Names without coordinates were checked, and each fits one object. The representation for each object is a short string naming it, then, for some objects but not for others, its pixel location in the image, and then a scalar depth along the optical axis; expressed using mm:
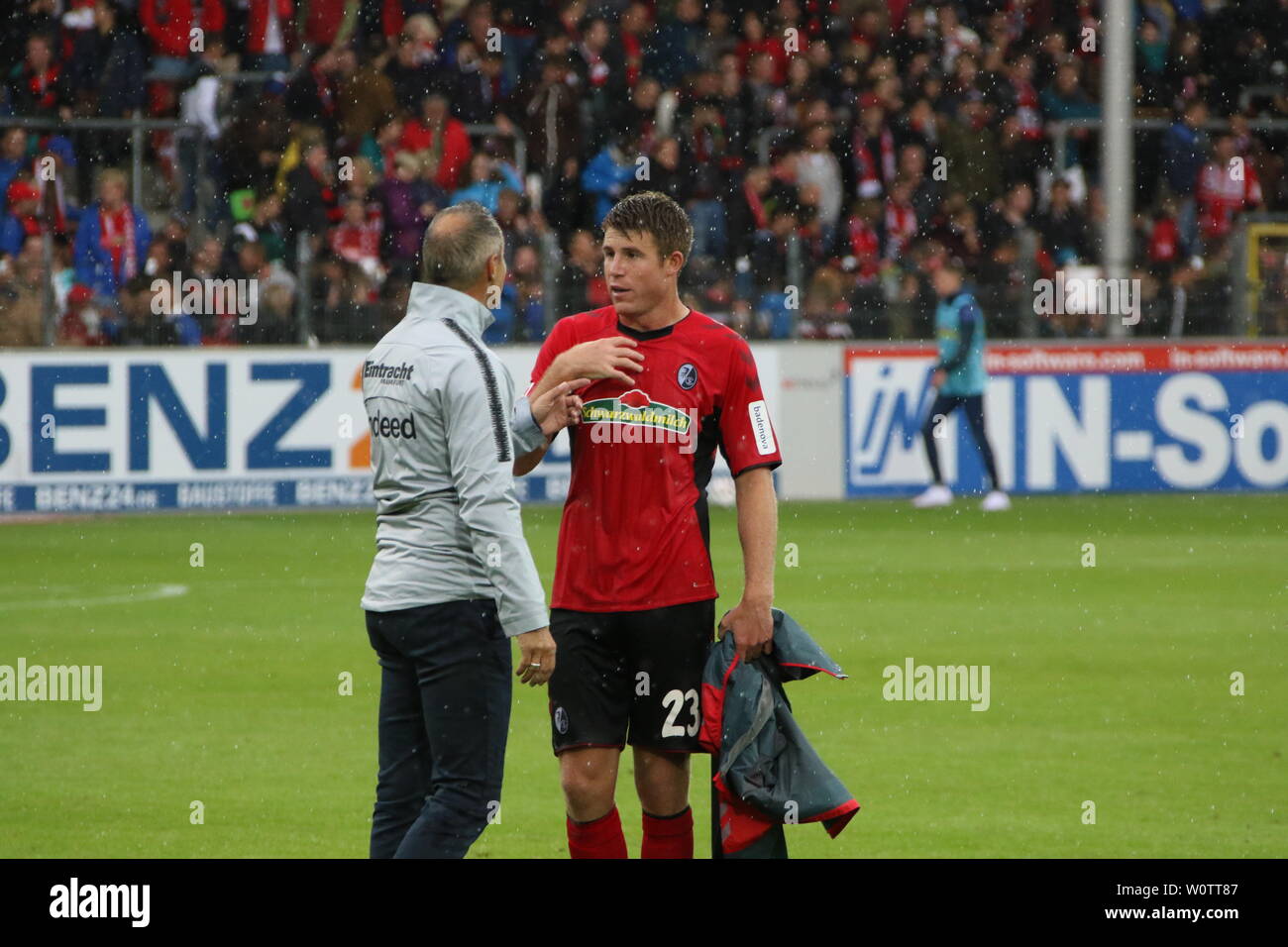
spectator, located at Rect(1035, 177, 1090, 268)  21281
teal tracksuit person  17922
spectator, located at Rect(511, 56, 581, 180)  20297
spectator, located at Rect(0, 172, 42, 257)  18141
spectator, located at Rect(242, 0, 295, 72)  20641
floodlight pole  19250
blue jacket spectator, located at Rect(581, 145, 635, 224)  20109
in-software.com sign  18922
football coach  4957
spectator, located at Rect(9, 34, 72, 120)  19688
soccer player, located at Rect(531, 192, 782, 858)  5395
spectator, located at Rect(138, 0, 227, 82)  20094
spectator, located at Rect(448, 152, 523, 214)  19125
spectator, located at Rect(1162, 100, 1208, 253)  22672
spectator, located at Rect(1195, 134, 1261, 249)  22641
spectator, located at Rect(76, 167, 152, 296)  17938
